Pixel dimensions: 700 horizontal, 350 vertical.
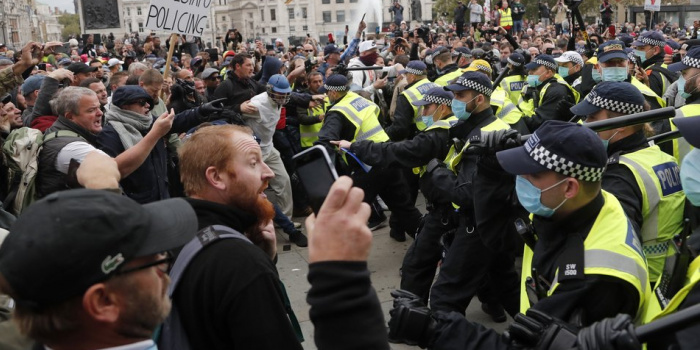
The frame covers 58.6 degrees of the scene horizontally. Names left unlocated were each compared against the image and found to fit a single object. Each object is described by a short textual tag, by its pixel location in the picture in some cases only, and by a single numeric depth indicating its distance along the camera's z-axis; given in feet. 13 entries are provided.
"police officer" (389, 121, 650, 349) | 7.93
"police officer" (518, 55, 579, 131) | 26.58
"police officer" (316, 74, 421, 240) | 22.68
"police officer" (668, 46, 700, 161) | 15.89
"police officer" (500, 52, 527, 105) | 31.55
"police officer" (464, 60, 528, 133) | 23.39
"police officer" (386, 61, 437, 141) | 25.57
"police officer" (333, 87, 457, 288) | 16.26
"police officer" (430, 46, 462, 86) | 32.27
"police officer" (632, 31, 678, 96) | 26.73
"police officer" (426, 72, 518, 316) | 14.94
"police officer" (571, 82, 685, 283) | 11.22
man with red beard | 7.01
